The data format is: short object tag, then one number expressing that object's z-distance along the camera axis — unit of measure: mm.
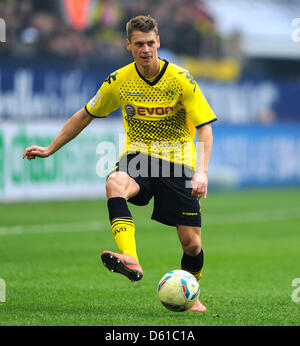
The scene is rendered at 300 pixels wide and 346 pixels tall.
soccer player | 13062
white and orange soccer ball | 12289
